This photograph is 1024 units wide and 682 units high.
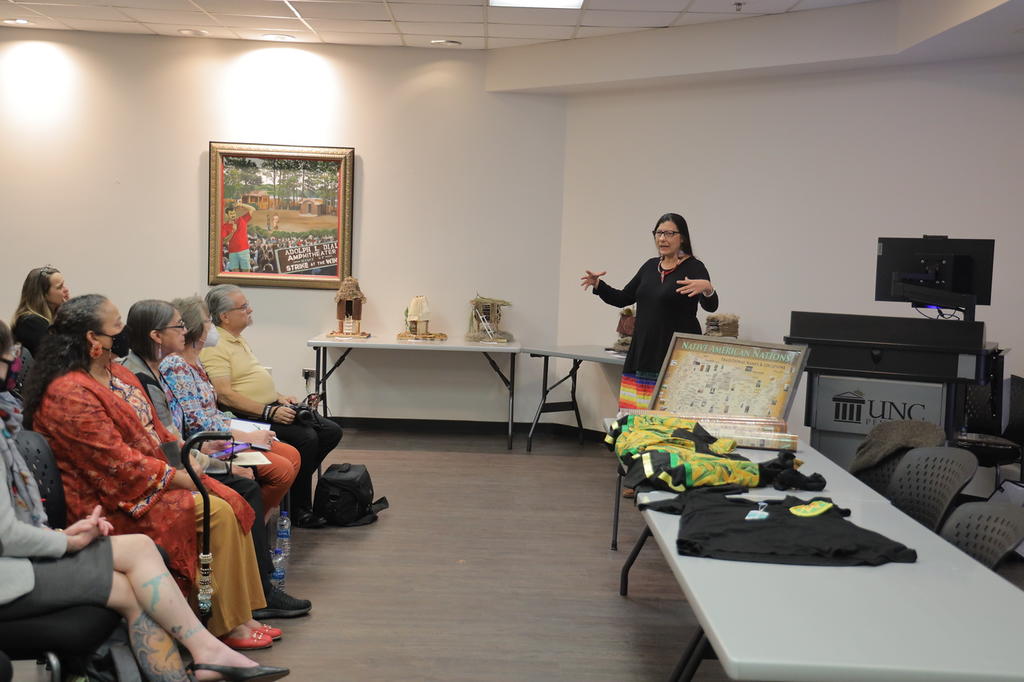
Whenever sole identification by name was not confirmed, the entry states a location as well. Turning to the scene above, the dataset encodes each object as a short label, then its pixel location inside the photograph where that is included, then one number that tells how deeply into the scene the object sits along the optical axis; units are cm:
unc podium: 412
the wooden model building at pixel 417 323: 760
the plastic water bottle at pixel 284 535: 438
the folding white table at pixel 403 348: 728
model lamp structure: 758
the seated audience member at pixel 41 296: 553
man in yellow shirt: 482
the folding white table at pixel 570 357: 688
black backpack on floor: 509
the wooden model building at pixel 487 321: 762
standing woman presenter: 503
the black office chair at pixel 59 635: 242
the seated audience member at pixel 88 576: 250
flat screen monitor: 459
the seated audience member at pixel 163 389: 378
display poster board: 383
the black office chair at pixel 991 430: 545
